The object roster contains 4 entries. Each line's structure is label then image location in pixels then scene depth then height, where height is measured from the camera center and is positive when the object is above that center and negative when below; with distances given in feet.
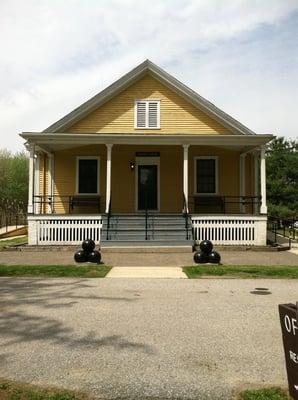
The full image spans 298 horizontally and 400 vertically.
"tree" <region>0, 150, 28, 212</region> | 154.61 +5.80
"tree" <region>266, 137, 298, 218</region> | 158.10 +7.31
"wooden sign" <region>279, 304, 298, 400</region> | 12.01 -3.54
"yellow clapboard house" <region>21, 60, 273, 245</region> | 71.61 +6.26
